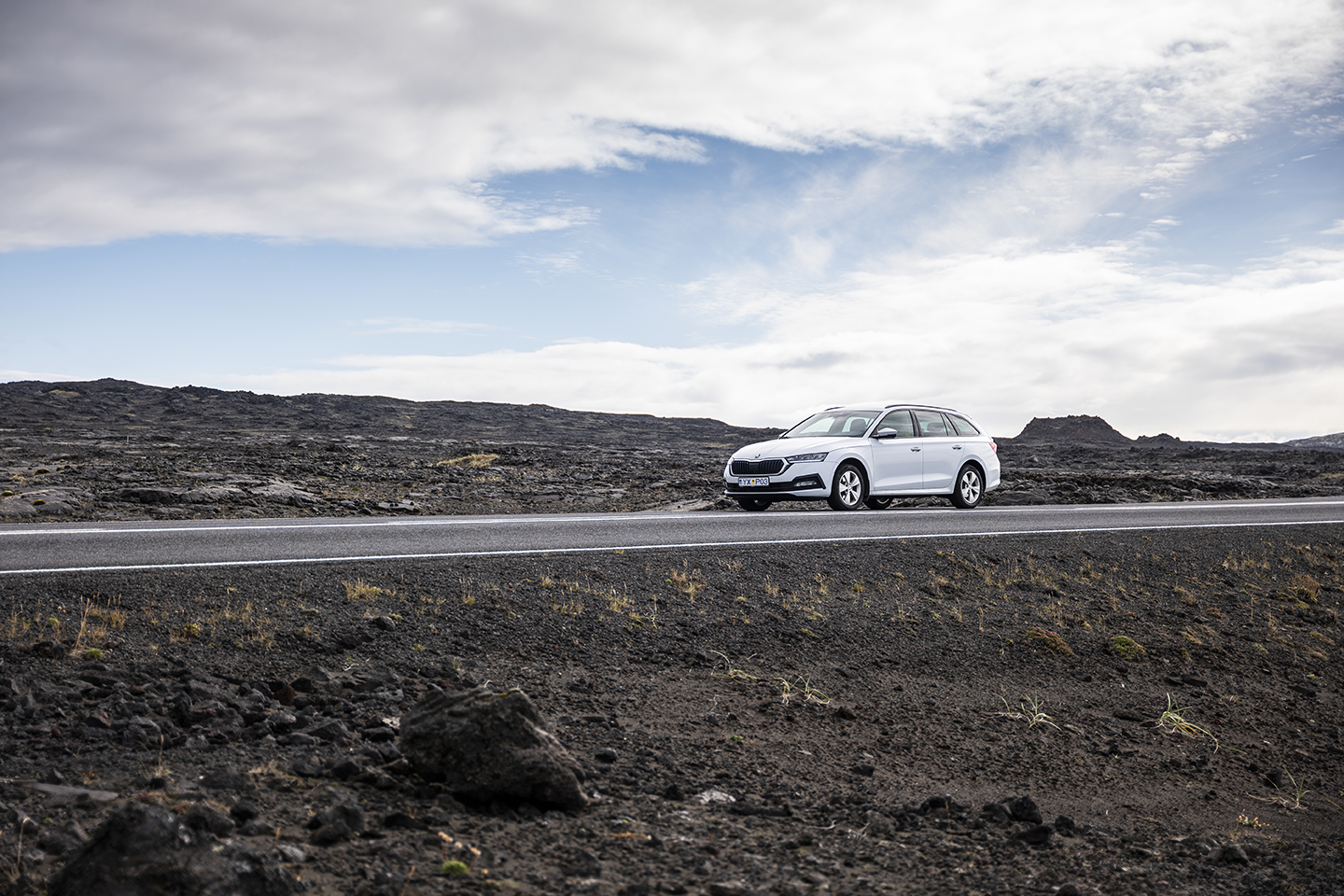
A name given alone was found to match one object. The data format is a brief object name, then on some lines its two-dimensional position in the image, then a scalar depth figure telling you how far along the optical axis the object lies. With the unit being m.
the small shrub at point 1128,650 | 9.74
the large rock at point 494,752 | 4.59
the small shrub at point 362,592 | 8.08
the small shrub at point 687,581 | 9.48
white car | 16.34
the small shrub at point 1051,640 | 9.52
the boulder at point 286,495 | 18.88
